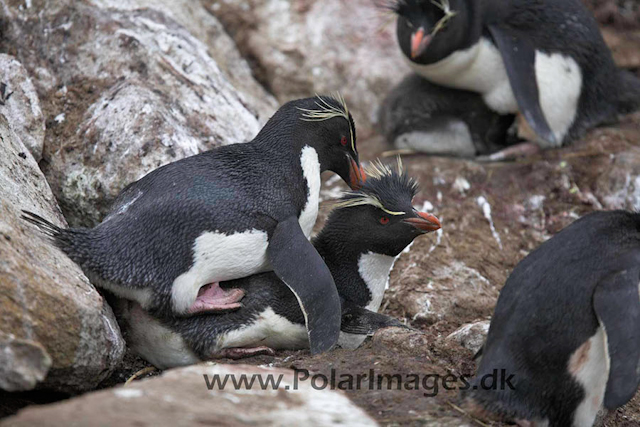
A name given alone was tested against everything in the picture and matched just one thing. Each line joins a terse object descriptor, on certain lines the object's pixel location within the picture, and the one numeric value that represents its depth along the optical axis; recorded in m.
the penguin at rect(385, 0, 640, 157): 11.98
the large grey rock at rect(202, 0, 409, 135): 14.16
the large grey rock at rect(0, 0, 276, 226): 9.34
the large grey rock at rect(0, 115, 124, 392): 5.68
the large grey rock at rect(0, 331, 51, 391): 5.60
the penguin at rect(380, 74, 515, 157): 12.80
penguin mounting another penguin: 7.47
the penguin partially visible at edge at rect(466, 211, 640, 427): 6.62
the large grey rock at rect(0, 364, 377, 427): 4.96
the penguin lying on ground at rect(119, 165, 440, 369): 7.84
